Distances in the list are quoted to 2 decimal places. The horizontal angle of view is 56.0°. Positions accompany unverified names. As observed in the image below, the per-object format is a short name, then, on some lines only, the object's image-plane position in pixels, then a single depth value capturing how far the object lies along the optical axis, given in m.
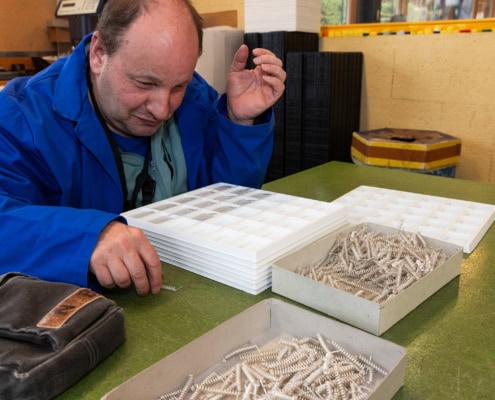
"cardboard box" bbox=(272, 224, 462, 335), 0.78
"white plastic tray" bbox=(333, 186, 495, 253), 1.18
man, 0.88
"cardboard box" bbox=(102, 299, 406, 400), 0.62
